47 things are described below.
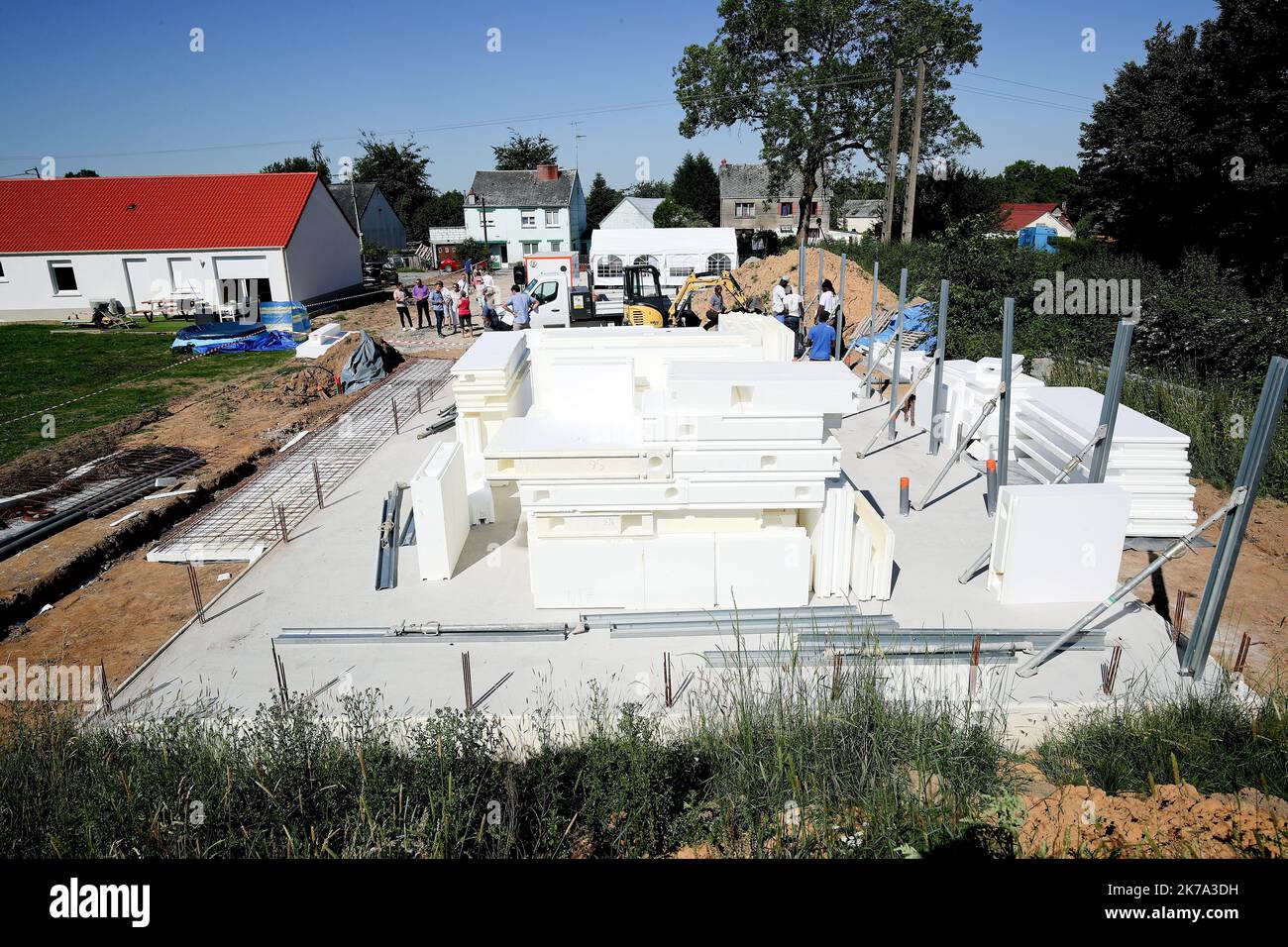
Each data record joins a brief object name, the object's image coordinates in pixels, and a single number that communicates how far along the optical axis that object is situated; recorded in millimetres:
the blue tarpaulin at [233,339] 21406
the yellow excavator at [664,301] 18172
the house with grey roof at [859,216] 62891
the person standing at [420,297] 24575
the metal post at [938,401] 10948
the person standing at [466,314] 23734
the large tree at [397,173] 63719
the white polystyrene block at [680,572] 7266
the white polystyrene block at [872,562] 7418
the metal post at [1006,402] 8531
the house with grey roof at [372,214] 46281
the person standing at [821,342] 13617
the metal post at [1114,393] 7293
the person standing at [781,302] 17906
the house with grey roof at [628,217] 53031
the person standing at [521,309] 18672
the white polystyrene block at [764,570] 7234
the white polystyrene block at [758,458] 6988
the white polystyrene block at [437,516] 7930
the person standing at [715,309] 15750
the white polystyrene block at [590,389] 8555
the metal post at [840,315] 17062
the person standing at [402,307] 24391
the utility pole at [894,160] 26156
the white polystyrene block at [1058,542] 7285
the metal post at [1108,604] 6074
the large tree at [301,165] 66688
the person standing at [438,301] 23359
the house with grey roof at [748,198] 56688
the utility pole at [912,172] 25938
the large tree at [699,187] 58875
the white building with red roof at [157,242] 27016
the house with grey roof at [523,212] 48688
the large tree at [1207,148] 18906
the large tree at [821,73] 32031
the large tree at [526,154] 76562
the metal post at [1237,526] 5723
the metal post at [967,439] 9044
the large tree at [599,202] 60562
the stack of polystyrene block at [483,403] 9125
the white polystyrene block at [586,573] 7316
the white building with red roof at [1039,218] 60812
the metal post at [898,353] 12141
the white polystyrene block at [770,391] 6844
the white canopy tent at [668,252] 29422
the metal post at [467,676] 5840
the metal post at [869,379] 14341
